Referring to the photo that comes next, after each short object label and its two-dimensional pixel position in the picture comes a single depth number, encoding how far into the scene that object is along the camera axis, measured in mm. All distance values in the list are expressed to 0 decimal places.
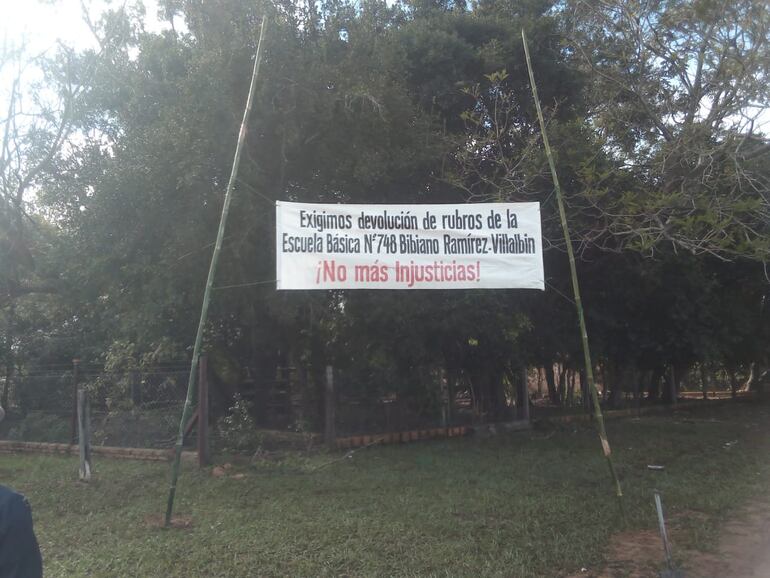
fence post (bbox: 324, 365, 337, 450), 11367
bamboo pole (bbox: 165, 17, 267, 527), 6594
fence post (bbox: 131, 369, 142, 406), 11500
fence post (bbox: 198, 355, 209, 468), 10016
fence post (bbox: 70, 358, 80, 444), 12125
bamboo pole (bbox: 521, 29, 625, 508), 6793
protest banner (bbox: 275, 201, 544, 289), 6984
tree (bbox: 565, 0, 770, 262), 8867
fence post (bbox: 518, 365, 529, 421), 15312
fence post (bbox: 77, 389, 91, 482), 9234
